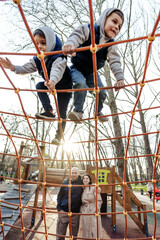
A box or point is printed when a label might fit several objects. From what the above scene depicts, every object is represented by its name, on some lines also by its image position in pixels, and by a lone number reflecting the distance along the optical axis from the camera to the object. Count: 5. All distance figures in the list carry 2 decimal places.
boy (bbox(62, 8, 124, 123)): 1.45
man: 2.41
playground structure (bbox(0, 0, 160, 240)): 1.10
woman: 2.39
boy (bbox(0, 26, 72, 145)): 1.45
